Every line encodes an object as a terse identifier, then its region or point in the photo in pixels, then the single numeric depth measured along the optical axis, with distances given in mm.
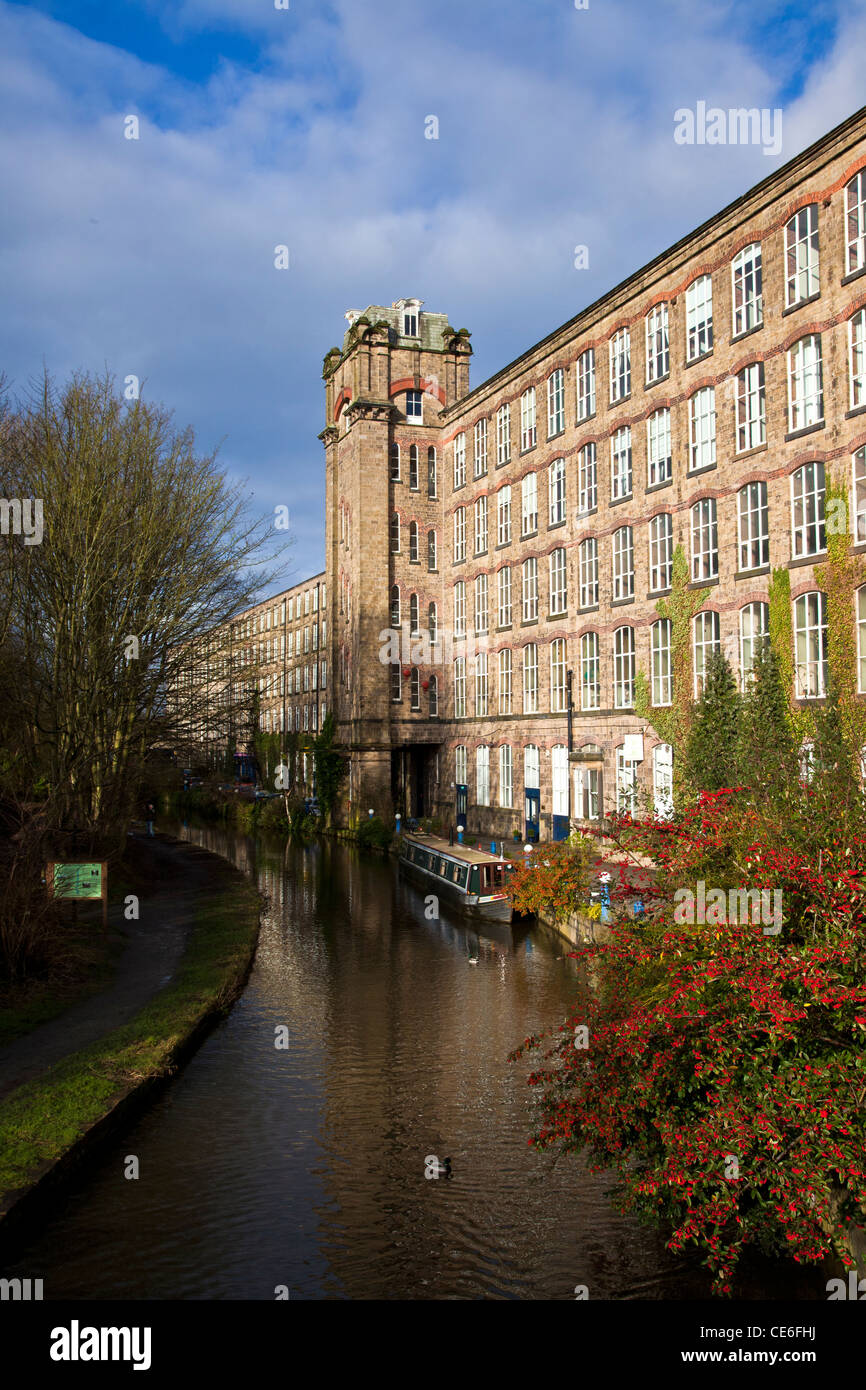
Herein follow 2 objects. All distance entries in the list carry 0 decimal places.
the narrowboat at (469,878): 26203
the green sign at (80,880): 18484
